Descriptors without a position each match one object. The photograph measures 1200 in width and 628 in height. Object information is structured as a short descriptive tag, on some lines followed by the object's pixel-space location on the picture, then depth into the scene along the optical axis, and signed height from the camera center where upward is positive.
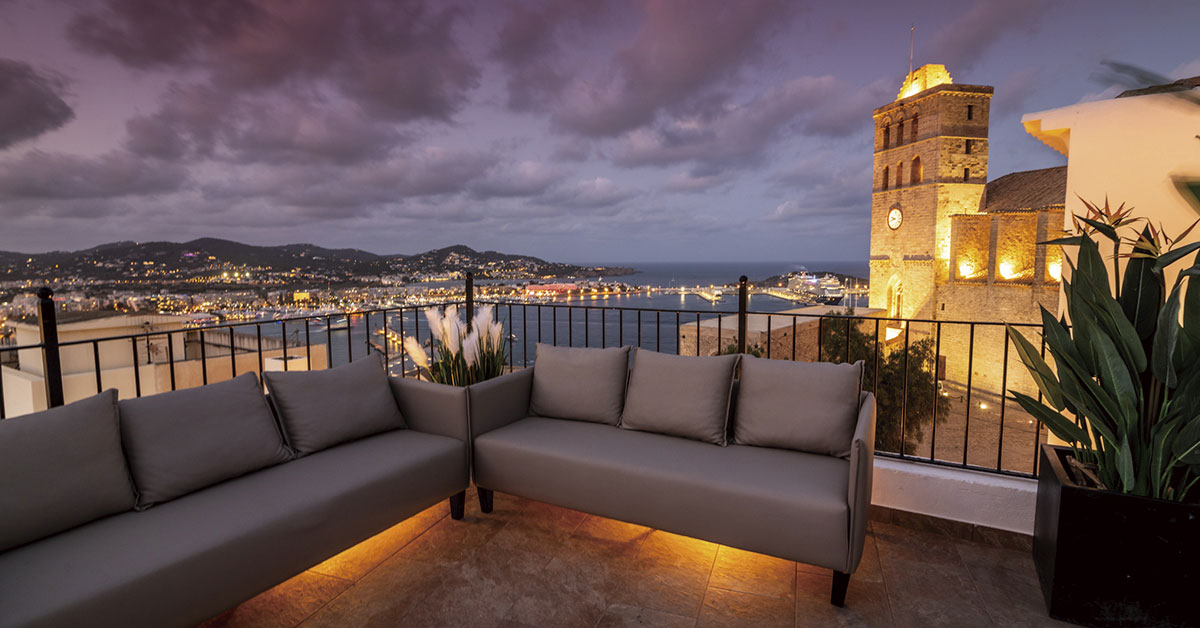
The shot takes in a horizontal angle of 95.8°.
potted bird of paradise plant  1.74 -0.60
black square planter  1.74 -0.96
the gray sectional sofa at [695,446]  2.00 -0.80
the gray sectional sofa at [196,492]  1.52 -0.80
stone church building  18.27 +1.81
